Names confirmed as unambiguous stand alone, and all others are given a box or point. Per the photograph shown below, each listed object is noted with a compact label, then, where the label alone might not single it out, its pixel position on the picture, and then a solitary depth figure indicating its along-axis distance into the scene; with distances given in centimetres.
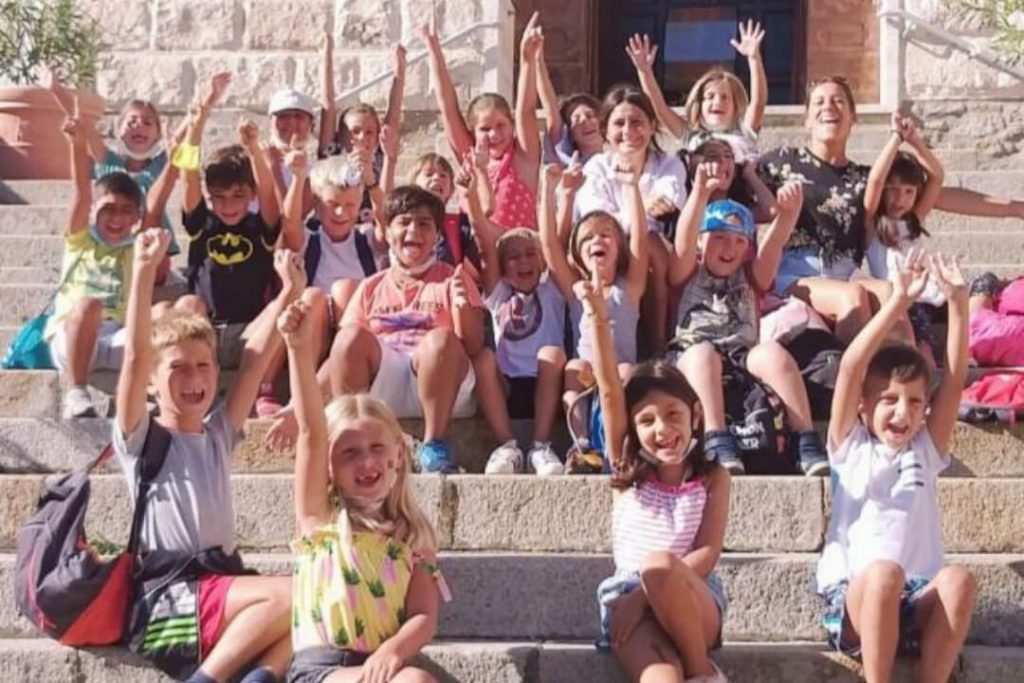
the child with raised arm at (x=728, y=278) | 561
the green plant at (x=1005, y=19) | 822
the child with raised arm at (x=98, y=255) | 613
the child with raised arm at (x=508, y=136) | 724
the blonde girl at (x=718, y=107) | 716
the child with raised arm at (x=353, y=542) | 417
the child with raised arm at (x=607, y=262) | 596
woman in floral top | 627
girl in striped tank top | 423
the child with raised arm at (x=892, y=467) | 437
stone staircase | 440
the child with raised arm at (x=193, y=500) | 429
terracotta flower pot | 949
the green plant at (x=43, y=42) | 966
